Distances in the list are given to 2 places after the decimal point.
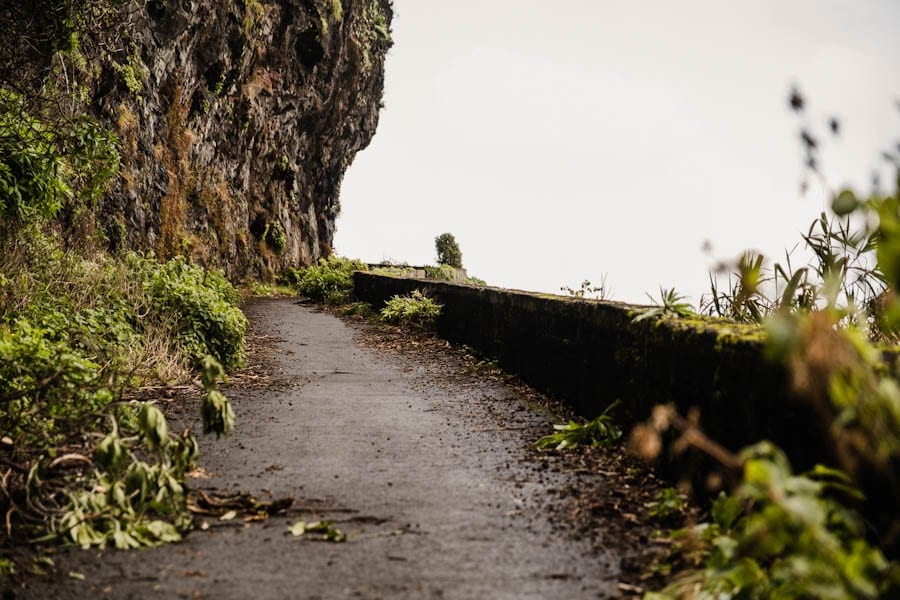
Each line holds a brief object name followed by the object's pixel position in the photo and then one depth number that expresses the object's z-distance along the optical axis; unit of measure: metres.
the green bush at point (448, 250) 47.00
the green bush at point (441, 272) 31.31
